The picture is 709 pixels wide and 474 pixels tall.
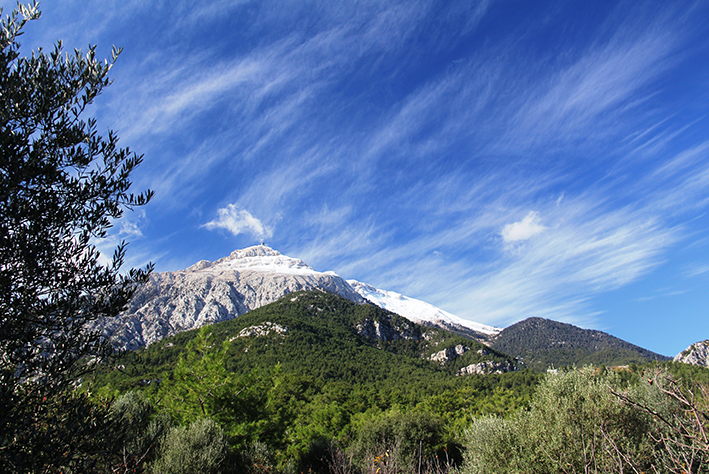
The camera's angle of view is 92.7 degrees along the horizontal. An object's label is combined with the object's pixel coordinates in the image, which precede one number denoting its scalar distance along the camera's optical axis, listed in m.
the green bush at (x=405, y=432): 31.73
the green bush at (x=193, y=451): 13.24
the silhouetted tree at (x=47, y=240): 6.17
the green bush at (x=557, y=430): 16.75
